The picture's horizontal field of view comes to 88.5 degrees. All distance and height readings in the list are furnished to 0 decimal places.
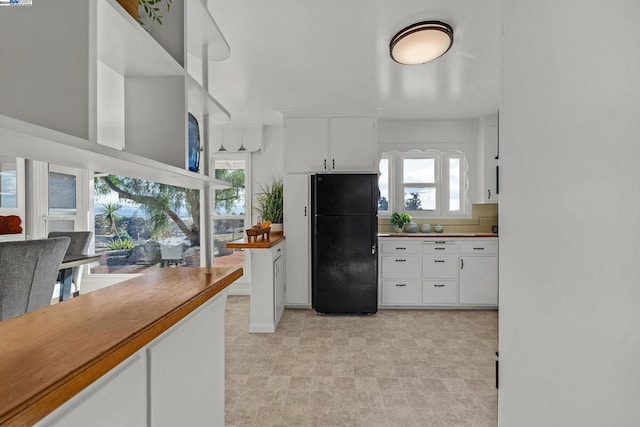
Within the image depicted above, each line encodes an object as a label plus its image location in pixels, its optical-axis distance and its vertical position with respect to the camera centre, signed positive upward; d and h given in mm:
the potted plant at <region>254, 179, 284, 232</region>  4235 +64
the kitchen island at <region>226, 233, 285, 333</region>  3359 -805
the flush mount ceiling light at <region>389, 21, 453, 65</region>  2180 +1191
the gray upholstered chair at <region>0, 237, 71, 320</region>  1660 -322
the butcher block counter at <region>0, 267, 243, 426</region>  466 -251
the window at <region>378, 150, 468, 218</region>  4656 +410
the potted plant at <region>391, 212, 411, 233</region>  4523 -100
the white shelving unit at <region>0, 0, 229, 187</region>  557 +308
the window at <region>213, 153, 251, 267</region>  4824 +86
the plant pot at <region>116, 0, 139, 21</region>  838 +541
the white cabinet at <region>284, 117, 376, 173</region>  4078 +835
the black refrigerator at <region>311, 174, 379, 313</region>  3834 -344
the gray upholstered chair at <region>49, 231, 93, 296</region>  3074 -302
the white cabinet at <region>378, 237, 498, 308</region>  4137 -784
